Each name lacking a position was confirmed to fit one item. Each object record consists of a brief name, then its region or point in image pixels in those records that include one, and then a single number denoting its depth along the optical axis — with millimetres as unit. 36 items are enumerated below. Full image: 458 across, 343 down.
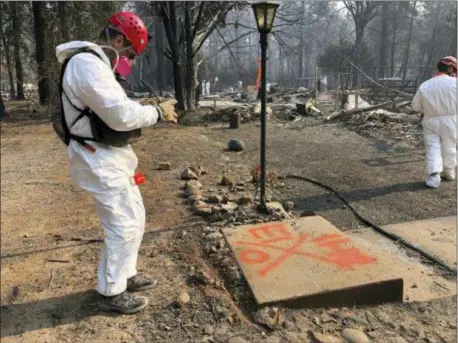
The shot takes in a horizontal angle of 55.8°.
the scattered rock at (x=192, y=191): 5467
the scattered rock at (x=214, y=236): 4047
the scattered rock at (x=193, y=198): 5211
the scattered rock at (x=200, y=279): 3243
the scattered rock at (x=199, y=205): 4925
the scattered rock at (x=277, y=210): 4656
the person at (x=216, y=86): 36088
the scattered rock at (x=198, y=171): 6687
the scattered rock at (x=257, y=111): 13784
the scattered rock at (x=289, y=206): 5312
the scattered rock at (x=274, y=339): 2623
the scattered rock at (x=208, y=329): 2682
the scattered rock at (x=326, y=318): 2869
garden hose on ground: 3967
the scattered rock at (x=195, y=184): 5723
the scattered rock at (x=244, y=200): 5086
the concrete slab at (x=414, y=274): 3484
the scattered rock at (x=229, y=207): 4746
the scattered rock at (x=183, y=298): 2955
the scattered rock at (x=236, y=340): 2596
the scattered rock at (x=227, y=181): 6125
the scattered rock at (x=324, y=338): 2652
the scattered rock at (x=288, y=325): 2756
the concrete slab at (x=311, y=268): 2988
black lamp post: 4461
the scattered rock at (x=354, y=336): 2662
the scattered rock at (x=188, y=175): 6330
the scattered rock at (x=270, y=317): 2754
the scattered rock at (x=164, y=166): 7006
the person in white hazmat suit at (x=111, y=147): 2436
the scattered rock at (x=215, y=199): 5195
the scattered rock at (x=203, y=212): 4766
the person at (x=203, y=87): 33288
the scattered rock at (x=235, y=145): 8938
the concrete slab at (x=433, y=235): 4195
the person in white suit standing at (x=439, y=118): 6184
